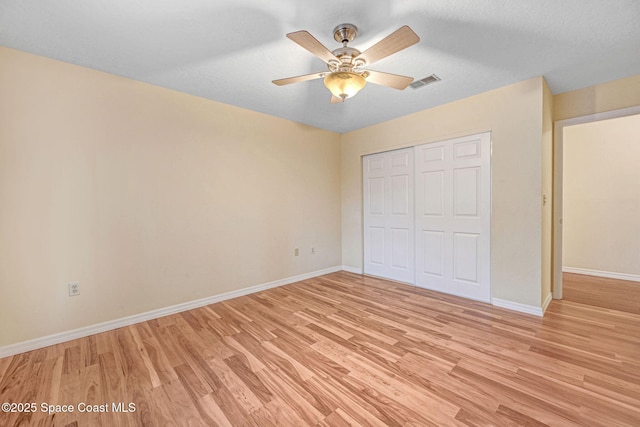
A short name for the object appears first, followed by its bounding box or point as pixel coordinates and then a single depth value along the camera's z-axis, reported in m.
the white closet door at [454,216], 2.98
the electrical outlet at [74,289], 2.25
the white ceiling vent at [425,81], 2.52
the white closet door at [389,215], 3.71
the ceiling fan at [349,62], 1.60
